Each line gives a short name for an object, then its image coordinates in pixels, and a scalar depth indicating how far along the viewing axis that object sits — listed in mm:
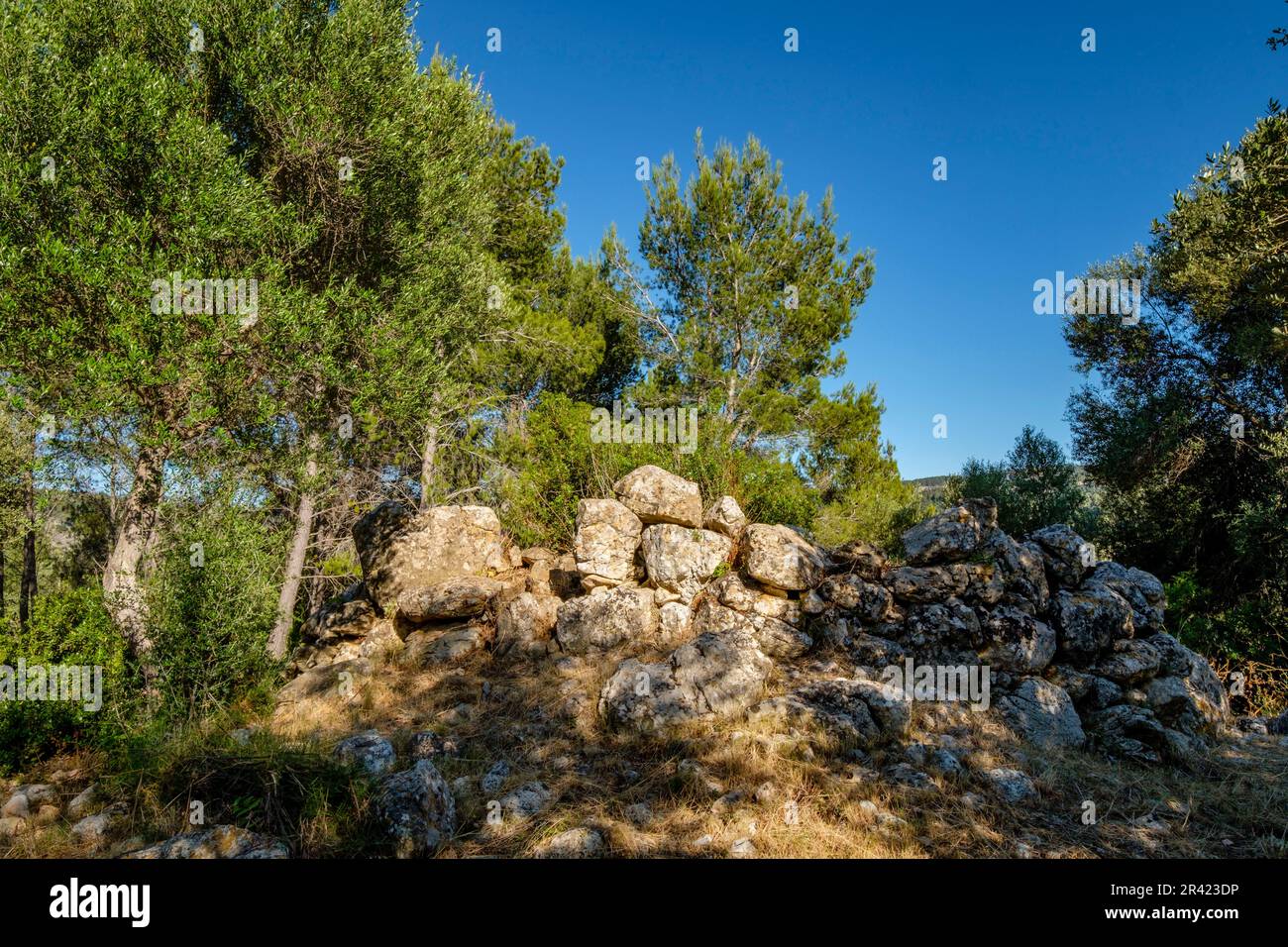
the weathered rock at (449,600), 10383
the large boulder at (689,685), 7473
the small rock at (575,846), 5062
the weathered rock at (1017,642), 8938
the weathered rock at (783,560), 9477
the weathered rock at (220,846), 4418
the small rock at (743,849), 5078
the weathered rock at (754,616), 9078
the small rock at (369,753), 6215
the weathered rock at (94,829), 5258
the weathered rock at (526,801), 5848
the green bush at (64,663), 7031
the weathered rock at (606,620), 9469
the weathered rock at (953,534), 9727
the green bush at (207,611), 7895
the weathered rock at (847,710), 7211
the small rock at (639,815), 5664
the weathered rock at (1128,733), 7777
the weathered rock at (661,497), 10422
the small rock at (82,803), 5845
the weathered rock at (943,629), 9086
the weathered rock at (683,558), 9953
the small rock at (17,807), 5914
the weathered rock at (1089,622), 9328
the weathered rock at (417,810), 5086
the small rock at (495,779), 6371
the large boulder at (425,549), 11172
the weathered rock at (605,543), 10125
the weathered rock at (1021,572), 9539
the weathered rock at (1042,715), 8016
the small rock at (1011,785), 6273
